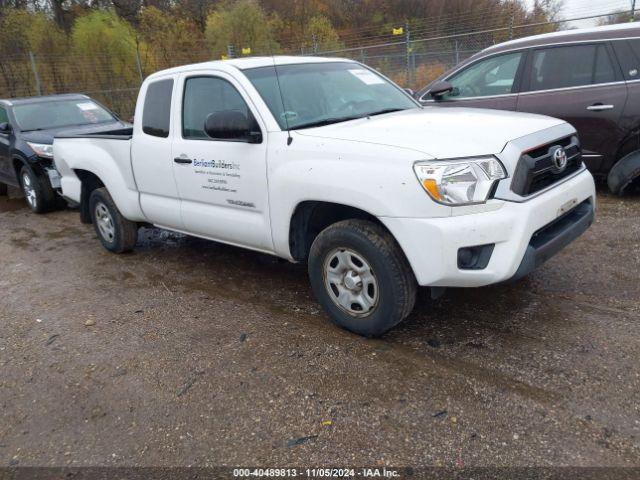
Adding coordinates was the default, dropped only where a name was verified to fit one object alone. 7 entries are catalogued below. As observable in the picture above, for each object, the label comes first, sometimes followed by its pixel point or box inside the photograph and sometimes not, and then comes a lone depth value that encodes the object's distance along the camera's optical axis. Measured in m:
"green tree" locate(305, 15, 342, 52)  23.53
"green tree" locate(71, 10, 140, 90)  17.84
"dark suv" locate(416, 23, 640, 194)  5.83
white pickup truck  3.08
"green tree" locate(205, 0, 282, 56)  22.52
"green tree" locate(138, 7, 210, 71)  21.24
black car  7.89
